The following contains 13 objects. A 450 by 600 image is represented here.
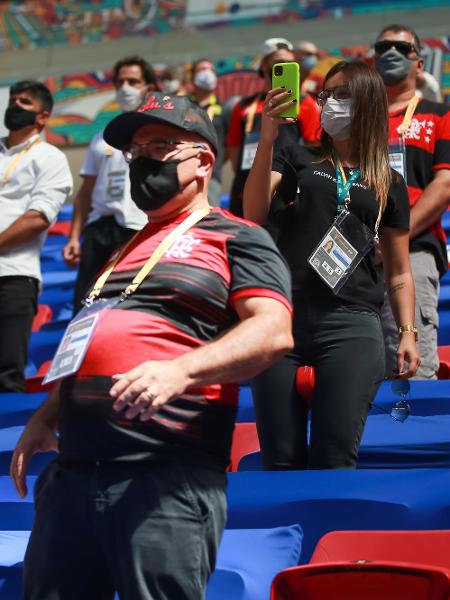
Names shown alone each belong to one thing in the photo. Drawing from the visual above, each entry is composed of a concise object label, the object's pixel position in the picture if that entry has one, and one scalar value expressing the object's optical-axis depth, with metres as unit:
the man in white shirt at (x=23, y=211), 9.37
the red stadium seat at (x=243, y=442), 7.54
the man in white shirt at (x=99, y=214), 10.08
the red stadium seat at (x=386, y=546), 5.48
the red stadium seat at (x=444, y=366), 8.97
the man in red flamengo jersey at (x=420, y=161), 7.96
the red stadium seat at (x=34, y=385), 9.91
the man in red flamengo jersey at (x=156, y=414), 3.94
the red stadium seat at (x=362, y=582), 4.51
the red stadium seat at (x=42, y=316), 12.29
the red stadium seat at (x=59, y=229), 17.20
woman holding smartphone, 5.92
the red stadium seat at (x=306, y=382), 5.90
